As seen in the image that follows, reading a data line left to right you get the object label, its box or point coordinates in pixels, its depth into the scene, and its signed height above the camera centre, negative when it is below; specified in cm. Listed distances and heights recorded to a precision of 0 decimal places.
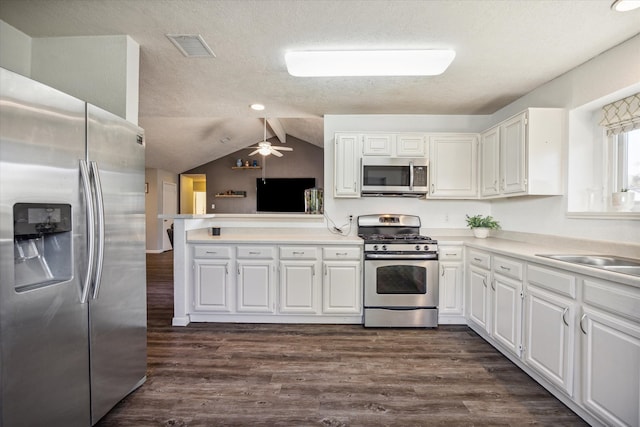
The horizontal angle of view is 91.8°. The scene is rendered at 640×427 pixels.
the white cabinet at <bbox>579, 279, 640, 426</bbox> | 141 -68
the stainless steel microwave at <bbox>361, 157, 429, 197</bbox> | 339 +40
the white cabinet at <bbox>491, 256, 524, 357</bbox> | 224 -69
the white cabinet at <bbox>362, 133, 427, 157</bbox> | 342 +75
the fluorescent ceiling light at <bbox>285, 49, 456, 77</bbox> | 224 +111
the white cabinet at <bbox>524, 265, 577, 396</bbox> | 176 -69
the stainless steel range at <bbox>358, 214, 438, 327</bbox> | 306 -71
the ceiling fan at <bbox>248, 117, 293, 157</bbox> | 593 +122
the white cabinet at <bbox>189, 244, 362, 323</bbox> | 311 -68
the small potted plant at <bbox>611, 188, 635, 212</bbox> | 216 +9
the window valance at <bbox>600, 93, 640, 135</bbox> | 217 +72
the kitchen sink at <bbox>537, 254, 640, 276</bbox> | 177 -31
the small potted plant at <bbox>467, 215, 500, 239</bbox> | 340 -14
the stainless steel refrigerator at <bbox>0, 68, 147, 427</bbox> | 117 -22
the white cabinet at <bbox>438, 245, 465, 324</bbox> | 314 -72
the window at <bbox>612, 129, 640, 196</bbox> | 225 +39
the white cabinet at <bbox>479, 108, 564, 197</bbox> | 259 +52
